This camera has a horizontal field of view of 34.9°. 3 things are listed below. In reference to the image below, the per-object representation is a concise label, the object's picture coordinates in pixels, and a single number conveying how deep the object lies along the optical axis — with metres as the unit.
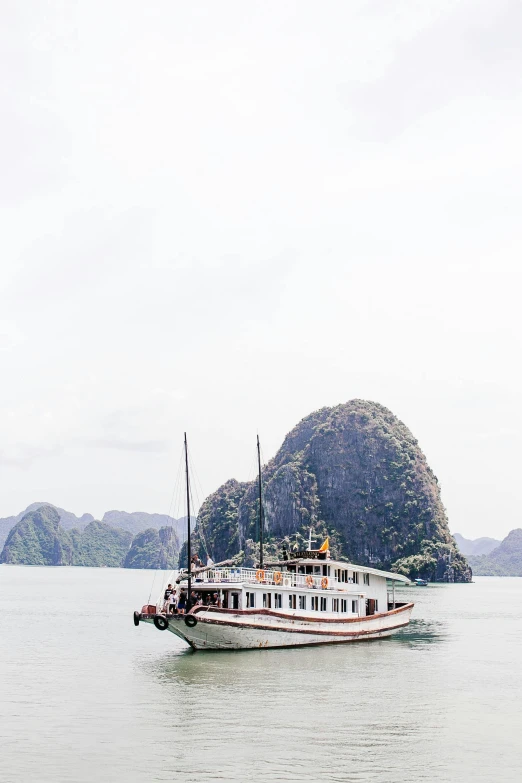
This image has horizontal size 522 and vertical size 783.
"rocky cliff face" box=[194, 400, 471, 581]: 180.75
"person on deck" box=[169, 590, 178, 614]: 39.84
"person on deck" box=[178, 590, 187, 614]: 41.91
